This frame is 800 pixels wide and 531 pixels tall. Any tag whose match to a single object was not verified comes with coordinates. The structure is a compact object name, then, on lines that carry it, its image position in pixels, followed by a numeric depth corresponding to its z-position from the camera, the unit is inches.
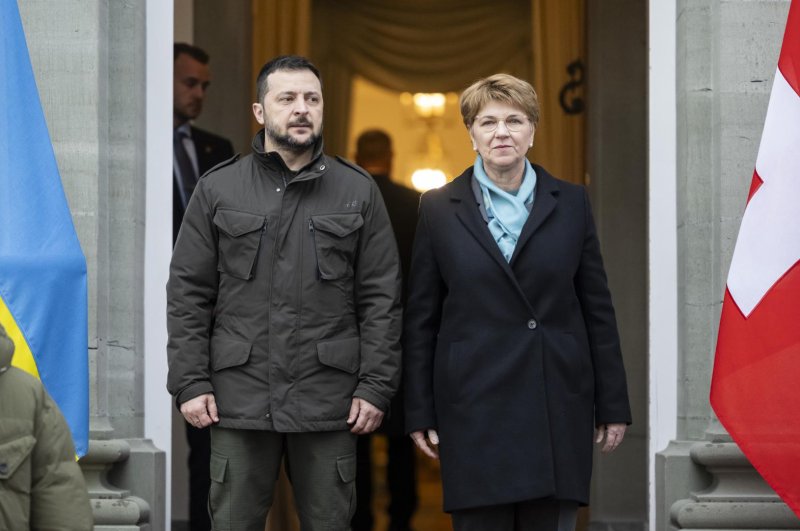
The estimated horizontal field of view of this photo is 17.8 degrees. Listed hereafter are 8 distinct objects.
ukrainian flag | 341.0
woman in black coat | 311.3
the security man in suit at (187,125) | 528.8
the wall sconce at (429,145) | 884.9
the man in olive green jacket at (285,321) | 314.3
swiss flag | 327.5
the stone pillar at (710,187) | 381.2
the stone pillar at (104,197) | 386.1
